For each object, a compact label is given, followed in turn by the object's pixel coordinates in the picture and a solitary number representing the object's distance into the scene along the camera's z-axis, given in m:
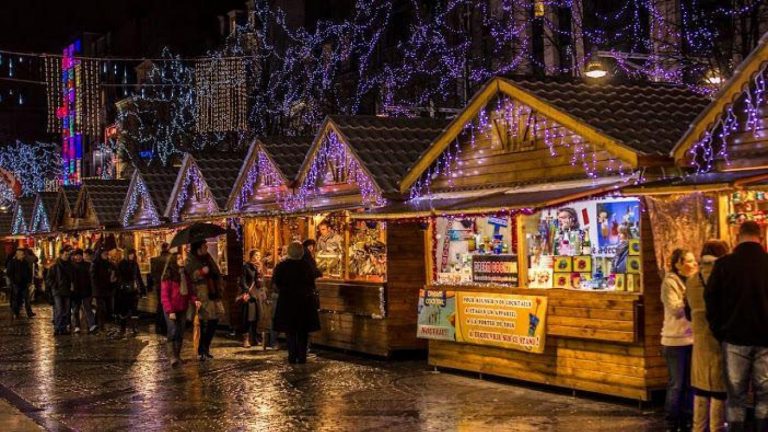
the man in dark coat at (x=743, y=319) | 8.34
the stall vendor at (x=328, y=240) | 18.48
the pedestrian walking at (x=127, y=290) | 23.40
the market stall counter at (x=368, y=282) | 16.77
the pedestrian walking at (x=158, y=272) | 20.81
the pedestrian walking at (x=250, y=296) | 19.11
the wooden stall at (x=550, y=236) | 11.71
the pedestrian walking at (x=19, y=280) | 29.22
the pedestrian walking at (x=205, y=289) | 17.09
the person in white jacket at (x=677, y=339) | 9.96
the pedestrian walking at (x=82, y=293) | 23.42
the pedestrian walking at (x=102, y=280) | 23.45
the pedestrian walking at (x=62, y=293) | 23.53
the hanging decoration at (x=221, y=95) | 27.80
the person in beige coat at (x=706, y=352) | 9.02
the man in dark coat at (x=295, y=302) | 16.48
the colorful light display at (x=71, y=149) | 76.06
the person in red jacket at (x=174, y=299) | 16.70
